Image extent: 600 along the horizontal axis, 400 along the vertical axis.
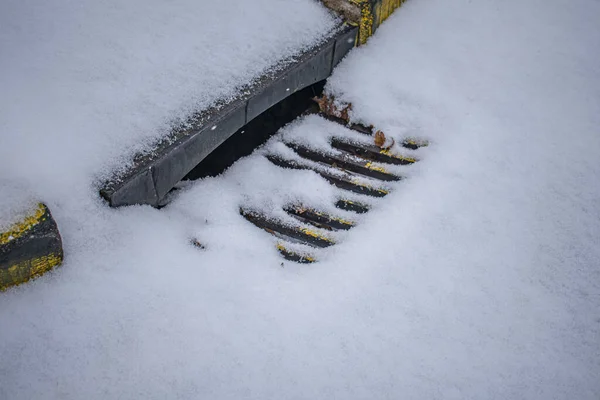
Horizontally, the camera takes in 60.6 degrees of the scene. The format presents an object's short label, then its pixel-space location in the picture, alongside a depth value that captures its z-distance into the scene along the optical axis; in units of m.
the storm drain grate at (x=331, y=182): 2.46
